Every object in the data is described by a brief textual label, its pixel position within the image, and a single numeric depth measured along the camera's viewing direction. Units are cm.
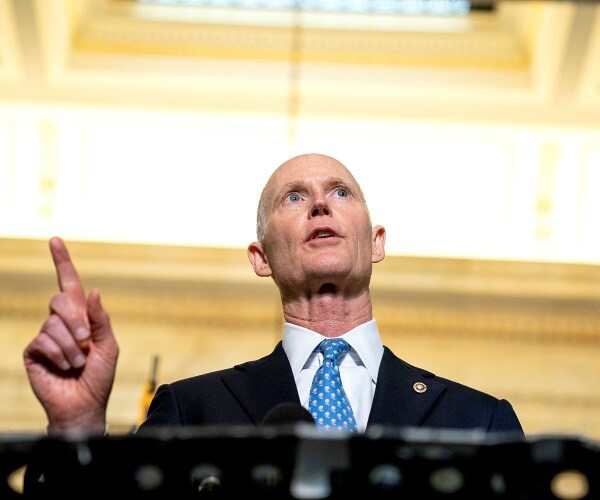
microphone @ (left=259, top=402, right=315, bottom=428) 171
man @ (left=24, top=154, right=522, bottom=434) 196
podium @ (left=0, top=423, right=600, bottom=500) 148
